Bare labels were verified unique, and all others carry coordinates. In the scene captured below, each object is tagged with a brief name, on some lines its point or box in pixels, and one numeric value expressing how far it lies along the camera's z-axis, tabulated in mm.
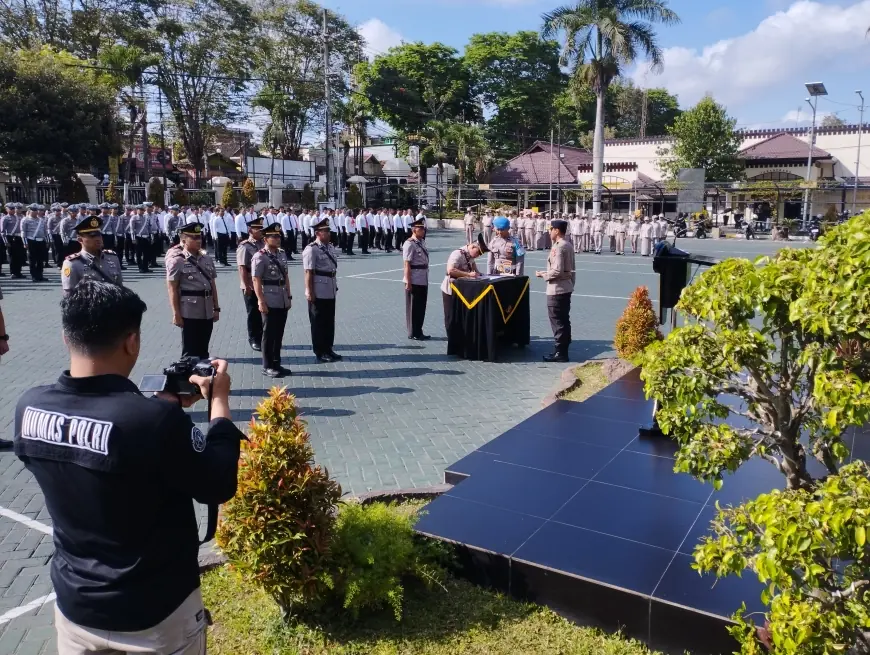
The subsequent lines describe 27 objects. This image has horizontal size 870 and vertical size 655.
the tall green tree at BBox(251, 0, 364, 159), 43406
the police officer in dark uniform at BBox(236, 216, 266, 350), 9141
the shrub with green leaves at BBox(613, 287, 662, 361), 7895
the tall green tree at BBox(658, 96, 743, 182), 37250
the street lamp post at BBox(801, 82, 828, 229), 35844
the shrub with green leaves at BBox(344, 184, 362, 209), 38719
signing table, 8844
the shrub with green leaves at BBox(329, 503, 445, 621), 3252
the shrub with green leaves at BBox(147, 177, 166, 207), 32412
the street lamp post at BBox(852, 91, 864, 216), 35509
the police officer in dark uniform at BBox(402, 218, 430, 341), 9883
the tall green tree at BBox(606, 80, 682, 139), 63281
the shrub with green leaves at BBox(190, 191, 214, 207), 35375
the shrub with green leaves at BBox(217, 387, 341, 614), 3035
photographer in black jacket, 1896
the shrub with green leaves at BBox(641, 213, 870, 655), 1903
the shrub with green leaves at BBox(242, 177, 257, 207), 35794
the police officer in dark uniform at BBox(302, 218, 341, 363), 8742
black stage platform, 3293
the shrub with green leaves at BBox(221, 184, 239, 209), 33562
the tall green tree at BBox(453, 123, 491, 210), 42438
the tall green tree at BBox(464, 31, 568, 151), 50500
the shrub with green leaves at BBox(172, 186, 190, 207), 34188
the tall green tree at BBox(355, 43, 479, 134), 47562
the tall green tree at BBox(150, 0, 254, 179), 39188
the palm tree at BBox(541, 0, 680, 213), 32500
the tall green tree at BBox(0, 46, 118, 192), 27734
